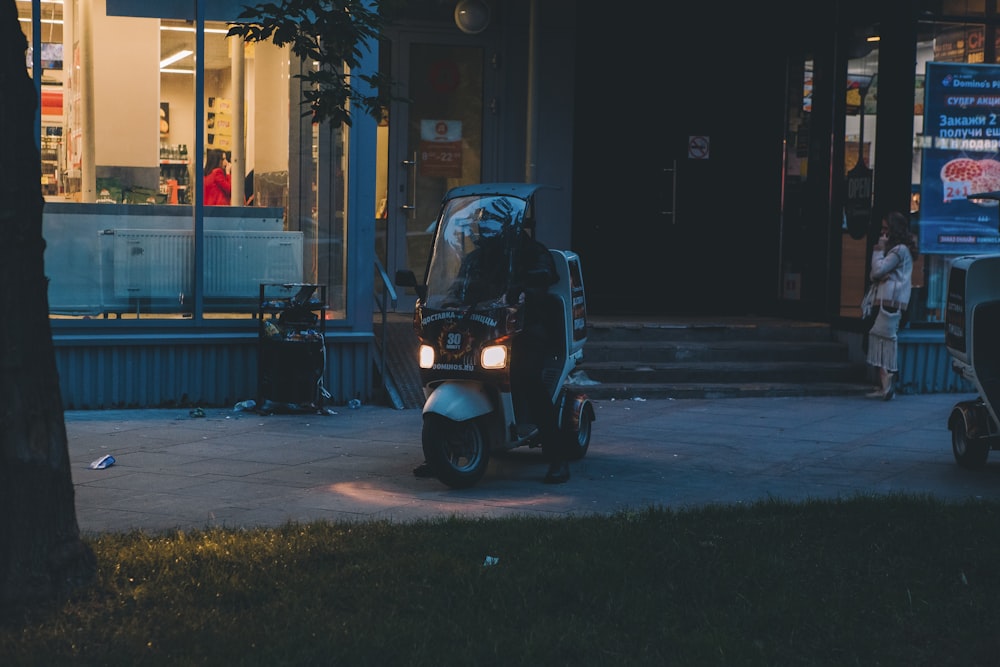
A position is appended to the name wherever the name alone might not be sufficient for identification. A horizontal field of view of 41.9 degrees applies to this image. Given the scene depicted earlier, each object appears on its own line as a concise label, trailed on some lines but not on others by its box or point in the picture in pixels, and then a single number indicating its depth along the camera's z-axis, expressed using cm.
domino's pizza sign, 1323
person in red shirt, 1185
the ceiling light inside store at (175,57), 1171
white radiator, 1166
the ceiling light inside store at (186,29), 1173
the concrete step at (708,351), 1314
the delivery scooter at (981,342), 891
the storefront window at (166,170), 1151
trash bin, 1125
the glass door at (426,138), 1456
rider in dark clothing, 837
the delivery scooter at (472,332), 818
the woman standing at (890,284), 1236
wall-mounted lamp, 1436
